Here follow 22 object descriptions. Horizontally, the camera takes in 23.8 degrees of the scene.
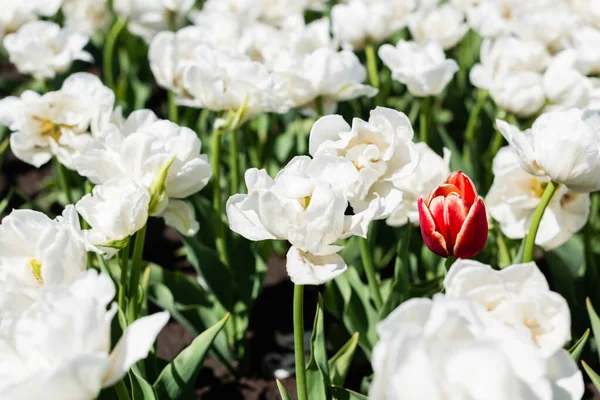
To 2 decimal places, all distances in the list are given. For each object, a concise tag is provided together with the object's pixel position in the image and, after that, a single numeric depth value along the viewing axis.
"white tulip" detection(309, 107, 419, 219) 0.93
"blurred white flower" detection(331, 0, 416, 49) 1.35
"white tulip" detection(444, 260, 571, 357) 0.80
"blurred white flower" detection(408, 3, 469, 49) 1.48
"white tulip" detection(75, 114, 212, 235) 0.98
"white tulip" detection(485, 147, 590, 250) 1.06
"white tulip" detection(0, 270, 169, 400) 0.77
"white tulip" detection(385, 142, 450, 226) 1.07
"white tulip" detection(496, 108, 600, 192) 0.93
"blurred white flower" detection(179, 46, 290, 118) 1.12
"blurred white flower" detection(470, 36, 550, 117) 1.22
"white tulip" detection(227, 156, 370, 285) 0.86
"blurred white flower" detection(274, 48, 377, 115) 1.15
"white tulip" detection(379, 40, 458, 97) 1.20
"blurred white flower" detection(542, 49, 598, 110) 1.20
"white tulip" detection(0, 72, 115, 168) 1.08
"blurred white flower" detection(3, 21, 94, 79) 1.31
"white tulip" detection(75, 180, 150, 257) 0.93
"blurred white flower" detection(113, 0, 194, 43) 1.56
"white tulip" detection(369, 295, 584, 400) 0.74
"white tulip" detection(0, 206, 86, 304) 0.86
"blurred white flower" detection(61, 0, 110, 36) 1.83
